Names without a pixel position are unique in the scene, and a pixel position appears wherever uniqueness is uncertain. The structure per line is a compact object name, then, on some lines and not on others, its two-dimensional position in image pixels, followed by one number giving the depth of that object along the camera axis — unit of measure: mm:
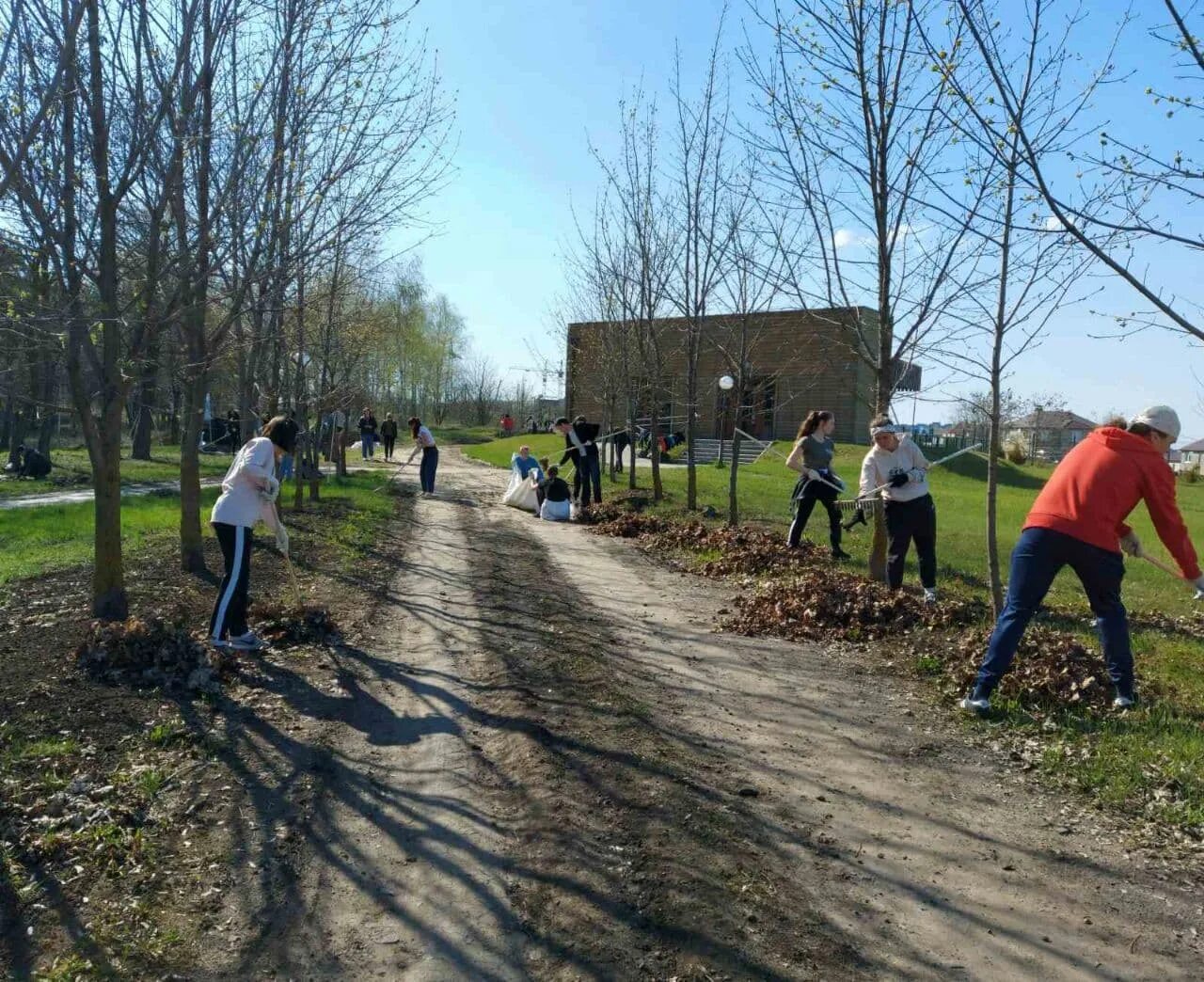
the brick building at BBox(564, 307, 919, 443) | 15281
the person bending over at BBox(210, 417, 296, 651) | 6719
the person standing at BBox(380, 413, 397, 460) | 31531
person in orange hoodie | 5410
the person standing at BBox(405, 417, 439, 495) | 19656
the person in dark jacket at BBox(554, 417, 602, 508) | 17266
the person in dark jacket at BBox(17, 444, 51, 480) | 21375
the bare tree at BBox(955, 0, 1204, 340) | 4398
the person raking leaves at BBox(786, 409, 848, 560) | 11180
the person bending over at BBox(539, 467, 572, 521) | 16391
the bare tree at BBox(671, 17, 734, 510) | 14516
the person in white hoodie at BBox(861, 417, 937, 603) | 8828
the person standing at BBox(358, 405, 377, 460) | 32934
